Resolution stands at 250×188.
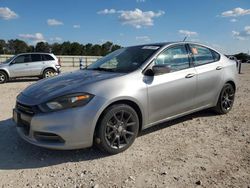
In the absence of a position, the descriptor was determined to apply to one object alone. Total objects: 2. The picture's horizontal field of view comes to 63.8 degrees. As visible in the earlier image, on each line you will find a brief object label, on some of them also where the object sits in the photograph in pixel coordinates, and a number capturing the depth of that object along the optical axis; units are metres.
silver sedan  2.67
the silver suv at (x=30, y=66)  10.00
